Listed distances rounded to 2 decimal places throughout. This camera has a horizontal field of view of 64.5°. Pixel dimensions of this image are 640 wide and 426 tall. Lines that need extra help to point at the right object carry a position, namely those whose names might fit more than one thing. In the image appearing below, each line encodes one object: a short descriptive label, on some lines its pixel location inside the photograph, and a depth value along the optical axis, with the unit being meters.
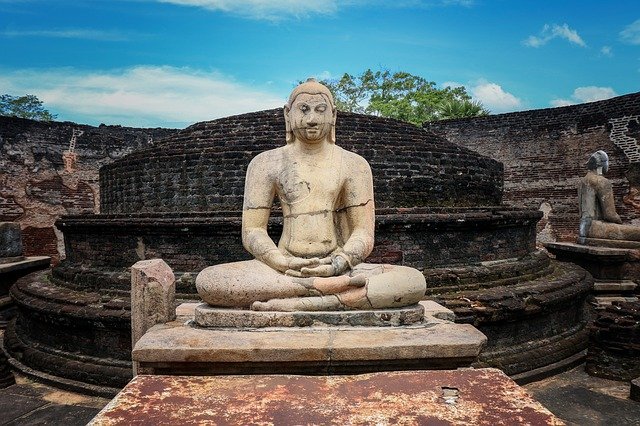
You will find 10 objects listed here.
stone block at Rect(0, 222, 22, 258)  8.84
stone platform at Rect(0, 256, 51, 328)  8.01
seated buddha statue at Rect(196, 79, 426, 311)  3.17
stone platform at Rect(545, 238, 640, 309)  7.71
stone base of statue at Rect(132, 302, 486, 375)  2.67
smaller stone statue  8.23
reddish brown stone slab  1.91
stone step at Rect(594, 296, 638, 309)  7.40
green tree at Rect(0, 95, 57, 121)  25.78
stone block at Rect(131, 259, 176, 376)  3.27
